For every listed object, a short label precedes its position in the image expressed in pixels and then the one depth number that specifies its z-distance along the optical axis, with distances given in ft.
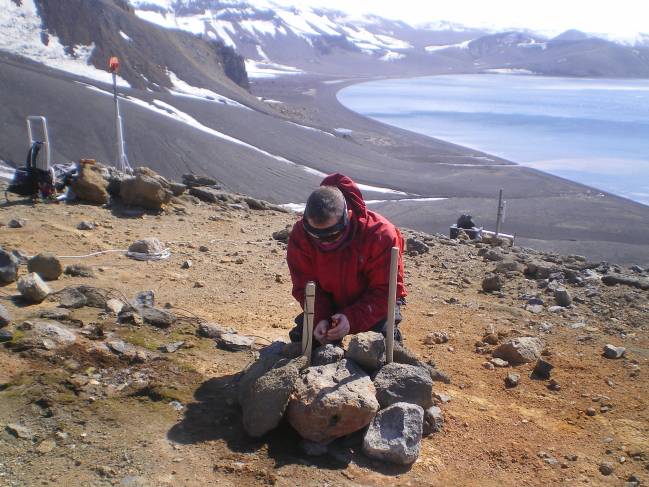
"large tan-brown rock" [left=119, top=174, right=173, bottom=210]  24.09
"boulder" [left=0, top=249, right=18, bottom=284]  15.07
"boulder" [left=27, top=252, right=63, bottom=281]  15.89
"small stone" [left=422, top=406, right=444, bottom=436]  10.30
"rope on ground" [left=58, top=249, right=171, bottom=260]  19.16
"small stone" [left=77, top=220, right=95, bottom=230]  21.08
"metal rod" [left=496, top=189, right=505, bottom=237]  35.67
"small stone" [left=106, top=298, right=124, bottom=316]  13.20
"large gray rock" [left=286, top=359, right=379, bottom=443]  9.45
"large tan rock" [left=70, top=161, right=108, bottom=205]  23.61
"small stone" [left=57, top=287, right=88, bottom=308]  13.23
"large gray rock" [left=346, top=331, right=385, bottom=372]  10.41
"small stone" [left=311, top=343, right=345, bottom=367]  10.42
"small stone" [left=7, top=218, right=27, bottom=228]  20.29
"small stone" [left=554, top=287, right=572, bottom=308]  18.98
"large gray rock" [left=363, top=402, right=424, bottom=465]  9.34
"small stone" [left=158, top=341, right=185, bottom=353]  11.77
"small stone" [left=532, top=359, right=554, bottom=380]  13.02
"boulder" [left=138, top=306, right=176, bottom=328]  12.68
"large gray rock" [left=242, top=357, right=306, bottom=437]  9.46
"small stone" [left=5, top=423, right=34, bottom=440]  8.71
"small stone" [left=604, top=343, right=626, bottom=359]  14.38
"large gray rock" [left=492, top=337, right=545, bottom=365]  13.70
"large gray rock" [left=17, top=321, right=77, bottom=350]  10.87
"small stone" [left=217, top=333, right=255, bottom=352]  12.68
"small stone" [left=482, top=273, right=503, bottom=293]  20.56
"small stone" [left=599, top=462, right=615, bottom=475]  9.95
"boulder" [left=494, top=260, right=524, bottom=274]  22.67
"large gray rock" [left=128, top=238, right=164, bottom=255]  19.44
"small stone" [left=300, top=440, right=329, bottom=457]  9.37
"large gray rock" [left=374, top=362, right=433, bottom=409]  10.18
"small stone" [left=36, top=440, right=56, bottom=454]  8.55
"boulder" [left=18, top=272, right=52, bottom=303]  13.64
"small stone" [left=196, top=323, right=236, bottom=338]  12.97
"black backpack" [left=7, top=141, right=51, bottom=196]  23.24
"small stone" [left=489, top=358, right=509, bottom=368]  13.56
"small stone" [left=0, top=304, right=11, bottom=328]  11.51
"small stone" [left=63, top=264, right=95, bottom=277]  16.62
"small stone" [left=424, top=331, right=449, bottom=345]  15.02
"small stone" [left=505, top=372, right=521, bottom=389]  12.62
